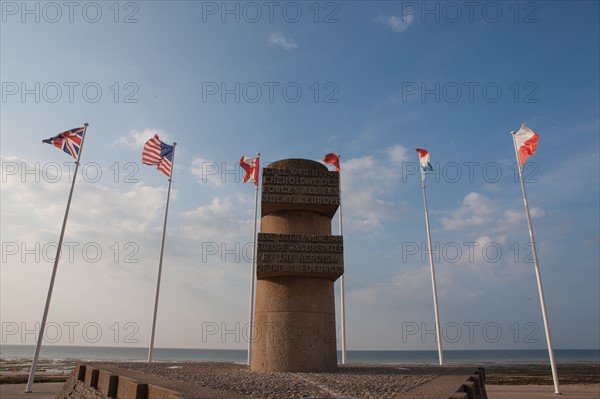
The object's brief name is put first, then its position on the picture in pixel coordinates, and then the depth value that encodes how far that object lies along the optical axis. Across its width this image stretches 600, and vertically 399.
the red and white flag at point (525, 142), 18.67
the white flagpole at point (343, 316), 20.42
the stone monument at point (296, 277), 11.46
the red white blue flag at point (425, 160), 21.31
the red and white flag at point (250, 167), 21.25
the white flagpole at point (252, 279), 21.17
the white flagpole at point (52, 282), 19.12
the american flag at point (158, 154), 20.12
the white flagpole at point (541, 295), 18.30
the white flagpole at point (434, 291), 19.47
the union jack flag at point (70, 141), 19.36
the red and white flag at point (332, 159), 21.55
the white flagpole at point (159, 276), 20.12
